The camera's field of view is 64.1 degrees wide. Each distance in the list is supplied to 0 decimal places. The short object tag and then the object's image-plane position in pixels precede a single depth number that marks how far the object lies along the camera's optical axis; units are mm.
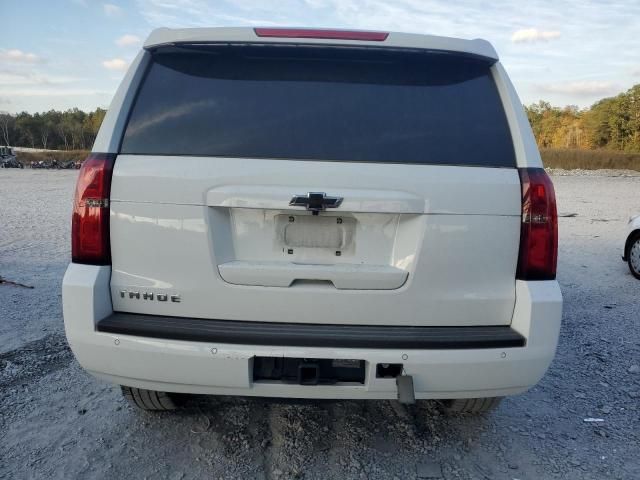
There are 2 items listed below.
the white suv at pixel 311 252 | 2281
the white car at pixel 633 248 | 7316
